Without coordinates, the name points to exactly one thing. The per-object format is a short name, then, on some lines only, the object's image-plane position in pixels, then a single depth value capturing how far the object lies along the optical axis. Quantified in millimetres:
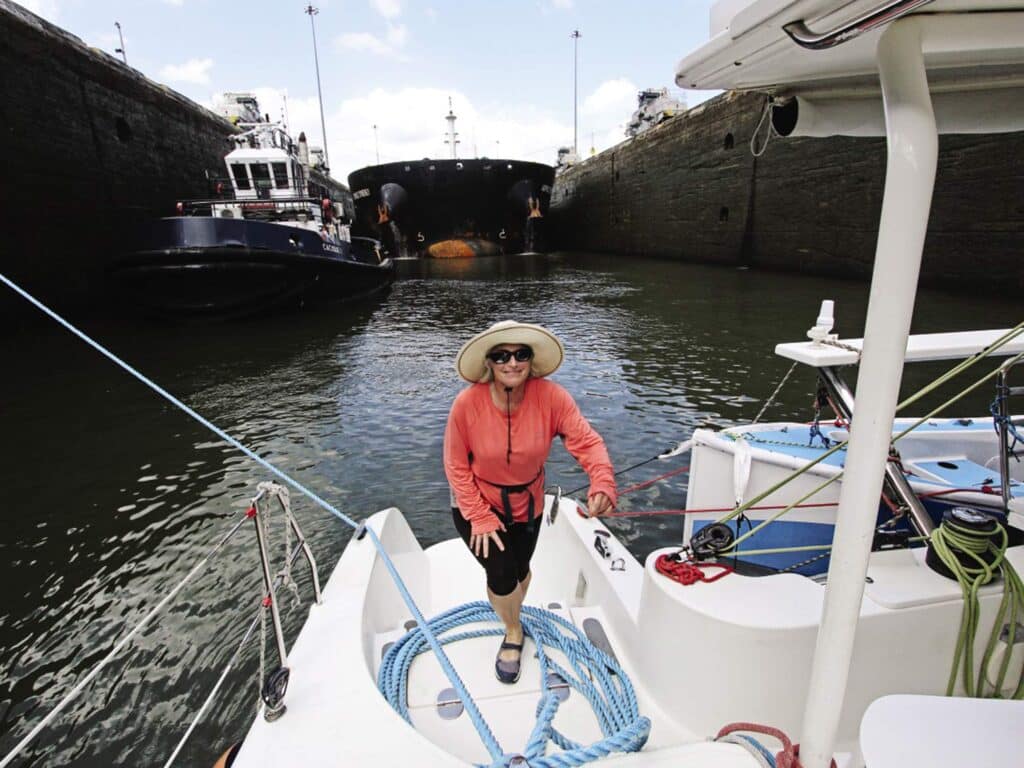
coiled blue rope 1573
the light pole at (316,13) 37906
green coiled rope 1766
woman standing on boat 2035
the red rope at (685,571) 1917
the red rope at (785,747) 1201
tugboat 11273
